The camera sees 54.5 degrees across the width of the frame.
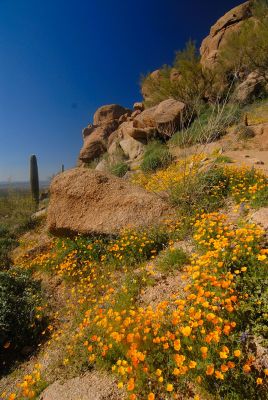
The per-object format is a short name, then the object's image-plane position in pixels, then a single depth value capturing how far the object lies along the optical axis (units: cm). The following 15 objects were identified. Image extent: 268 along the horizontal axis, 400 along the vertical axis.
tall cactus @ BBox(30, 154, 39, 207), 1565
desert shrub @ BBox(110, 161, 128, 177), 1178
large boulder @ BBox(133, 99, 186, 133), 1473
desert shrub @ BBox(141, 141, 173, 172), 1019
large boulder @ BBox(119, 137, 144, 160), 1573
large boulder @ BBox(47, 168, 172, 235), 513
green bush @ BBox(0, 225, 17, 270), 665
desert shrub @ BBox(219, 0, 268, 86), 1617
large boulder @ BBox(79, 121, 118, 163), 2305
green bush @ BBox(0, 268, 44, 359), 352
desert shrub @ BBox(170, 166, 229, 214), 499
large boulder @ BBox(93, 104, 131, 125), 2748
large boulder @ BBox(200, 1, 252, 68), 2350
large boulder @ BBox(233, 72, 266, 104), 1745
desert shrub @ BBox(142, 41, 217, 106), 1862
